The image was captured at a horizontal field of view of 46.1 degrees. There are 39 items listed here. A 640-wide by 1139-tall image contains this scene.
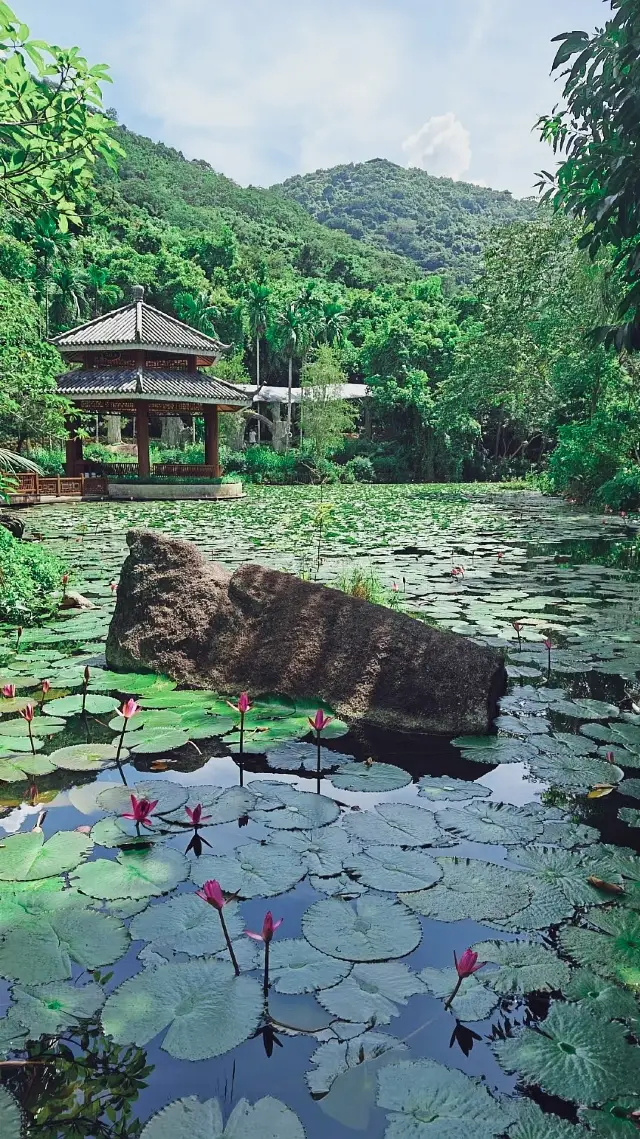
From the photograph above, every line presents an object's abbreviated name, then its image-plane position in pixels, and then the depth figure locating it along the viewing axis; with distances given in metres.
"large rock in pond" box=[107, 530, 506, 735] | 3.61
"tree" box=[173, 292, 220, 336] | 40.31
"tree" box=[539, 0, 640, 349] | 3.06
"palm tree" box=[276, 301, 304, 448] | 38.72
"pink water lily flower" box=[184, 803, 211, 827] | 2.42
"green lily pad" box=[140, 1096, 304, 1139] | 1.36
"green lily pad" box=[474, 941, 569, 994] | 1.76
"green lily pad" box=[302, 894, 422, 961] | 1.87
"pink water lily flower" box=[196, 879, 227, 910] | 1.72
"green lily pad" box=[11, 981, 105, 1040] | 1.62
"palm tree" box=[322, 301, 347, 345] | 39.69
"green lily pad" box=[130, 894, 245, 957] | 1.90
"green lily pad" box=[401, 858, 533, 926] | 2.04
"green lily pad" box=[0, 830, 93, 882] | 2.22
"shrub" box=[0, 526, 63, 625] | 5.53
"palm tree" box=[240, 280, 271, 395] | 39.69
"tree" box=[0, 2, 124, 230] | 2.98
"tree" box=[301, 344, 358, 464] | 31.34
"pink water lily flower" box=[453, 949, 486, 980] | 1.60
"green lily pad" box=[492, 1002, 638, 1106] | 1.47
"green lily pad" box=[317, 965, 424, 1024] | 1.68
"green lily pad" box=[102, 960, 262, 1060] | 1.58
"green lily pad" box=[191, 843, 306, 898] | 2.15
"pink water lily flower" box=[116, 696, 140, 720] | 2.81
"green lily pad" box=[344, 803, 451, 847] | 2.45
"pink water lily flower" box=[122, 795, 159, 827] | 2.33
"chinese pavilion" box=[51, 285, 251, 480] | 21.02
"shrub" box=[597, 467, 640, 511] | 14.12
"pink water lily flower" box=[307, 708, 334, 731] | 2.64
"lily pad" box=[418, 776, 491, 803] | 2.82
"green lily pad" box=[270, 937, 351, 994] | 1.75
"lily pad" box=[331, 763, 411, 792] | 2.85
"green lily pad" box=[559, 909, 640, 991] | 1.81
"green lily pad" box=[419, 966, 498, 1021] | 1.69
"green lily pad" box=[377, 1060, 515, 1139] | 1.37
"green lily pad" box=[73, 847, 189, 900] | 2.14
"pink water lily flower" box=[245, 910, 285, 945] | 1.62
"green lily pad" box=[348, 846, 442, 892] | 2.18
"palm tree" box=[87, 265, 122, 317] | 39.50
